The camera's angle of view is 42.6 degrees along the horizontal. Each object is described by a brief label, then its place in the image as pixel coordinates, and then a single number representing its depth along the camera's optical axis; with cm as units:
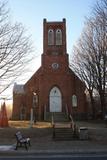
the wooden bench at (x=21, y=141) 894
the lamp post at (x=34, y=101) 1966
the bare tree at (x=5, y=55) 1175
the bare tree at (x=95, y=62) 1511
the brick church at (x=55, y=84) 1910
